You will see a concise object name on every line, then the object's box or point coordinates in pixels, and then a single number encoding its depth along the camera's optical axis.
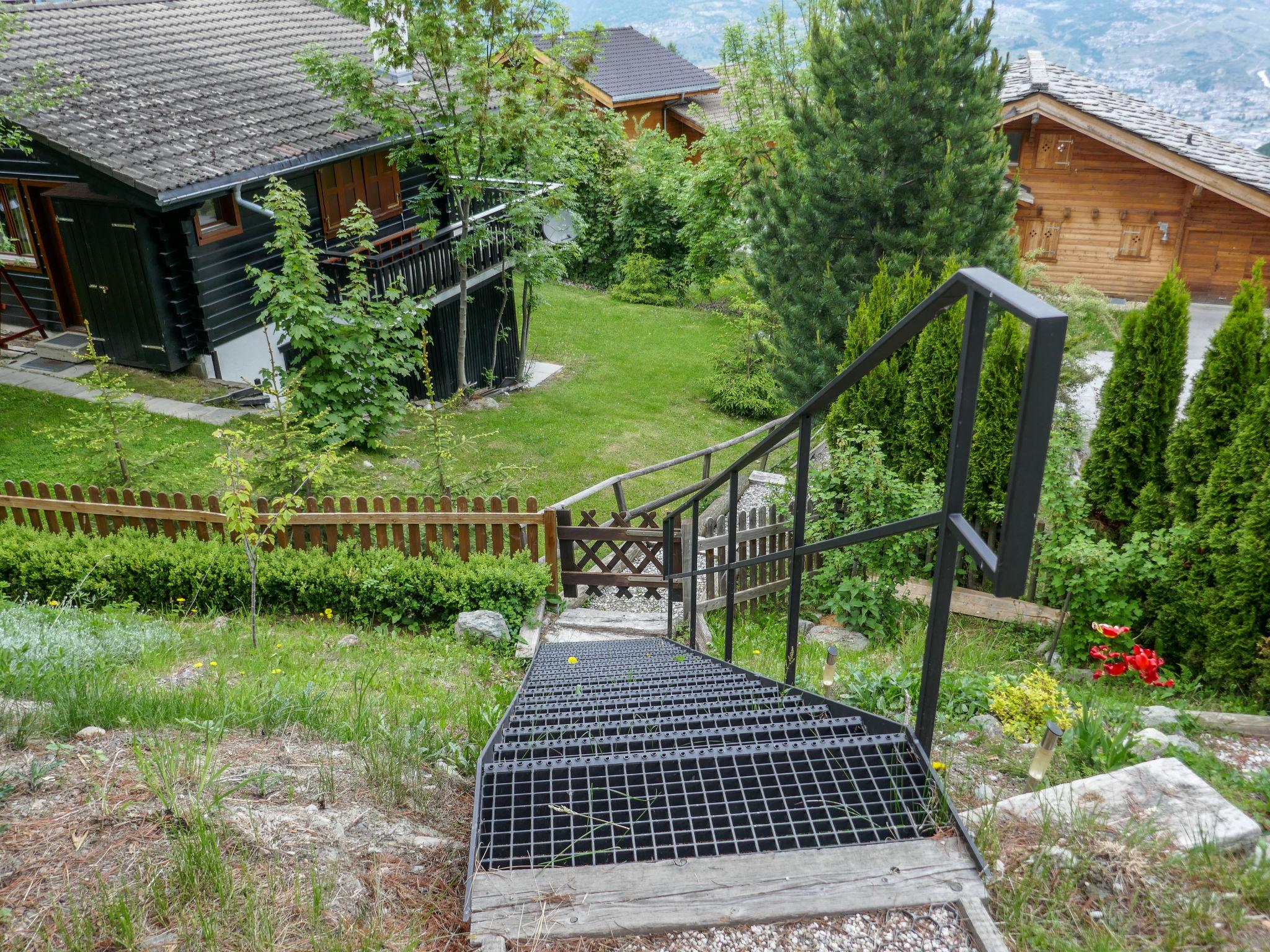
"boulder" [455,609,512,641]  7.00
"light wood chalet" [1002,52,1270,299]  17.06
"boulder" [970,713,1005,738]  3.49
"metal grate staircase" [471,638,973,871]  2.04
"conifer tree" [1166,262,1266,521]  5.57
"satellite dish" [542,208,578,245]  24.30
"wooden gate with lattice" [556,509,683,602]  8.64
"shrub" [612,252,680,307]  22.91
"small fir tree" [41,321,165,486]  8.66
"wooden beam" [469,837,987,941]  1.82
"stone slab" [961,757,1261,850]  2.19
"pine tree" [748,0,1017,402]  10.49
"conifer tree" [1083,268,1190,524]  6.21
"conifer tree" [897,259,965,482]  7.52
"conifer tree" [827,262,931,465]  8.10
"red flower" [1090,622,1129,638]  5.10
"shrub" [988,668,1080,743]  3.45
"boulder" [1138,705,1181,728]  4.00
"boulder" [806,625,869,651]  6.70
